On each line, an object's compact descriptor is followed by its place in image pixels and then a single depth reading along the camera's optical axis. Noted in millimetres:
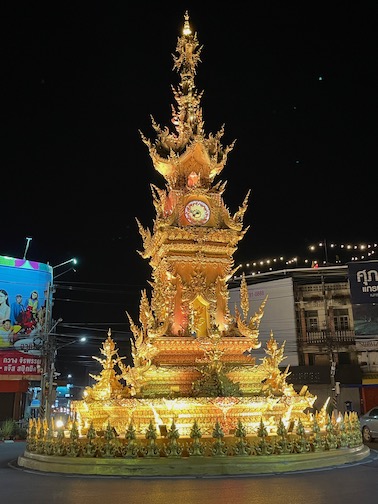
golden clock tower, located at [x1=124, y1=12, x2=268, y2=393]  14852
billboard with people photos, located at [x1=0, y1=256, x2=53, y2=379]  37375
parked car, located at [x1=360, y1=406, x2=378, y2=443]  21250
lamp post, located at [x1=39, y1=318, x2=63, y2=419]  26969
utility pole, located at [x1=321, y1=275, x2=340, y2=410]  43469
